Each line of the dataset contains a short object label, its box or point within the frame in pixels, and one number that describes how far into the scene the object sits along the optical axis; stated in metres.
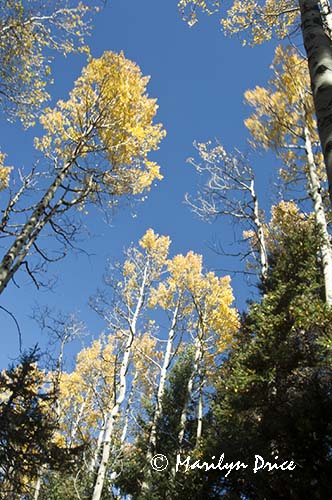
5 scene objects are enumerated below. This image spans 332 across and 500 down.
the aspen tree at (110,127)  7.28
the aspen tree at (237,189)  9.00
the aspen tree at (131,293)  6.60
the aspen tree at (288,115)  8.77
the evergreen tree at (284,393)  4.04
